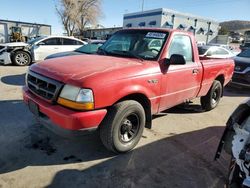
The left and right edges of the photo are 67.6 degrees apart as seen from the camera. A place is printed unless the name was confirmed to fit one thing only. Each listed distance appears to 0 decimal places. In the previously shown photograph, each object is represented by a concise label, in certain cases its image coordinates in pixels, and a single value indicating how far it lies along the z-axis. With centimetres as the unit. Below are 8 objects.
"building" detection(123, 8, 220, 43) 2989
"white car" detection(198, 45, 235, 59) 855
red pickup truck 228
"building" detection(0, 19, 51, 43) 2415
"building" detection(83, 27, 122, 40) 4682
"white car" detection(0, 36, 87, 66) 837
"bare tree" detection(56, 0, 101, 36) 3742
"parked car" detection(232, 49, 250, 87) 641
